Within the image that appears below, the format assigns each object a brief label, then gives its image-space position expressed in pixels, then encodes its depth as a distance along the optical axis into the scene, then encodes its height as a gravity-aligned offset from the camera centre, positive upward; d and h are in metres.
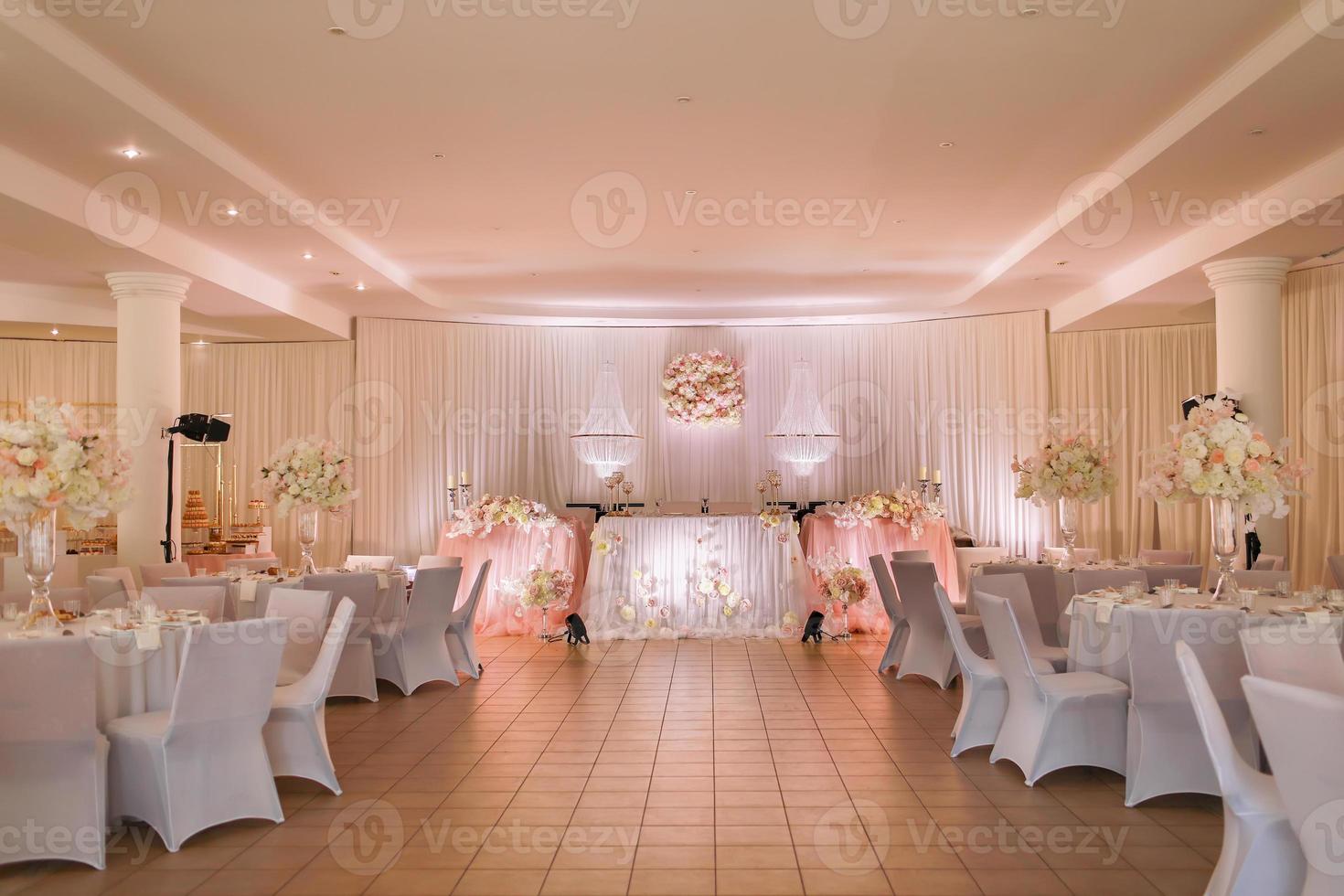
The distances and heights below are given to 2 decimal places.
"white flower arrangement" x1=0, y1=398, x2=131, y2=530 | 4.50 +0.01
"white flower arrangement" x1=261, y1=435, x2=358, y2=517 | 7.31 -0.07
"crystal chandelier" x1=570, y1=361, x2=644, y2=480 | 11.84 +0.35
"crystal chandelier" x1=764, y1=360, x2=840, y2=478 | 12.23 +0.38
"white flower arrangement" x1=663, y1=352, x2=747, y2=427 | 12.45 +0.90
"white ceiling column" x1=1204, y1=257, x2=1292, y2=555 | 8.09 +0.96
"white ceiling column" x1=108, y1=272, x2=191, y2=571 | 8.19 +0.64
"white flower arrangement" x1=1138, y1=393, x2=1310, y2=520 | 5.01 -0.04
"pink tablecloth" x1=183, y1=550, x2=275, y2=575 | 9.48 -0.87
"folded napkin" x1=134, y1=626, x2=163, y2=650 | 4.43 -0.74
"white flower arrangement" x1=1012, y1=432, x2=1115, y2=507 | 7.48 -0.09
